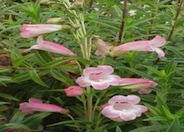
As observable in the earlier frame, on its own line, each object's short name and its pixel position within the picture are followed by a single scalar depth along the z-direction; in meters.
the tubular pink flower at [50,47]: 0.21
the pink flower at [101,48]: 0.21
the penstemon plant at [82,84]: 0.20
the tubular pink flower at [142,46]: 0.22
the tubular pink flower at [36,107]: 0.20
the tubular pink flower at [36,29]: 0.22
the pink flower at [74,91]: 0.19
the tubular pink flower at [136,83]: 0.20
